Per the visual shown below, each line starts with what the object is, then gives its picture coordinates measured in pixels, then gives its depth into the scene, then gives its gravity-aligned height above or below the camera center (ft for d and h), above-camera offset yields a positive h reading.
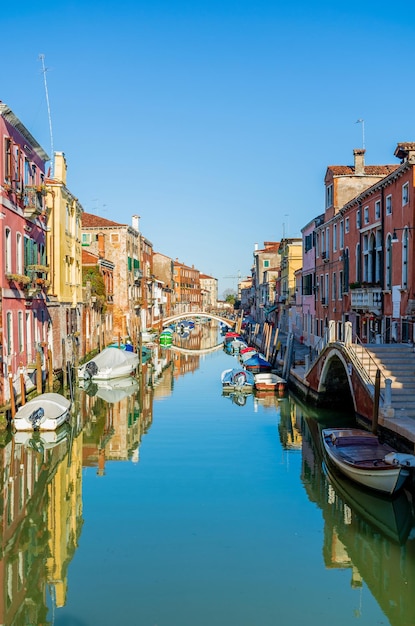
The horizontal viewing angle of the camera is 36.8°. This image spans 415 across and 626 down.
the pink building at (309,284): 105.91 +3.31
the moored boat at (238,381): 86.22 -10.95
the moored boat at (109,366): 91.50 -9.38
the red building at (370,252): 59.36 +5.85
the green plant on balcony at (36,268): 63.30 +3.67
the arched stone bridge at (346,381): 51.01 -7.63
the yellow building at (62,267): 82.23 +5.24
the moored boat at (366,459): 36.14 -9.99
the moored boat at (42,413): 53.78 -9.64
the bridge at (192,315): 196.44 -5.03
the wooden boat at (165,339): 171.22 -9.95
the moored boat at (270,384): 84.38 -11.02
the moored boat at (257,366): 100.42 -10.22
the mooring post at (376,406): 45.96 -7.73
